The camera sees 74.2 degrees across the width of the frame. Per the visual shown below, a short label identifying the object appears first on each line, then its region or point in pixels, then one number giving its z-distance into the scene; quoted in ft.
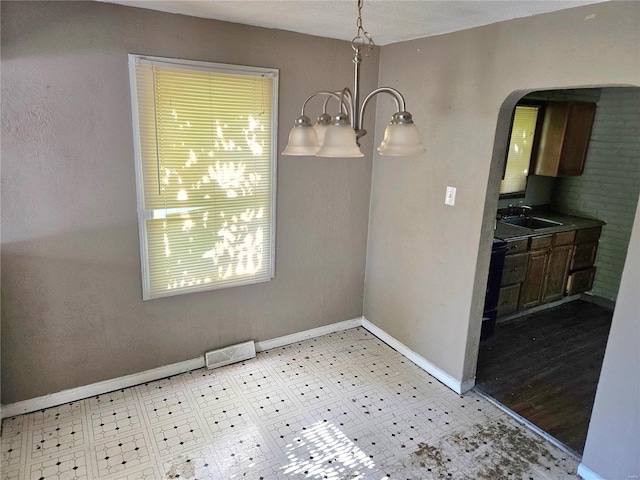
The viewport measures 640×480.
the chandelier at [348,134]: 5.09
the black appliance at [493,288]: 10.95
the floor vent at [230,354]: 9.86
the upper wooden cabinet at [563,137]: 13.06
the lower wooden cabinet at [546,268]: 12.00
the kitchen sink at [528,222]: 13.71
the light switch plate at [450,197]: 9.00
